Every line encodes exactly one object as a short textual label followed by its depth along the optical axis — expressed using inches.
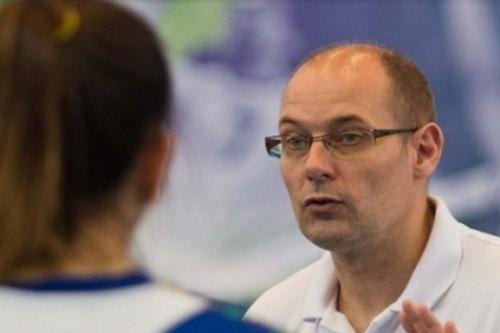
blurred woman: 158.3
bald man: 195.6
